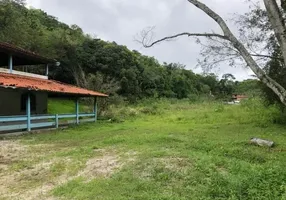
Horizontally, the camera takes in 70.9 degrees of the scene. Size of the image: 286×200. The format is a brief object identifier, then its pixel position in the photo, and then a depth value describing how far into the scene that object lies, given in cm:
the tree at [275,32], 297
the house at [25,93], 989
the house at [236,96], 5013
